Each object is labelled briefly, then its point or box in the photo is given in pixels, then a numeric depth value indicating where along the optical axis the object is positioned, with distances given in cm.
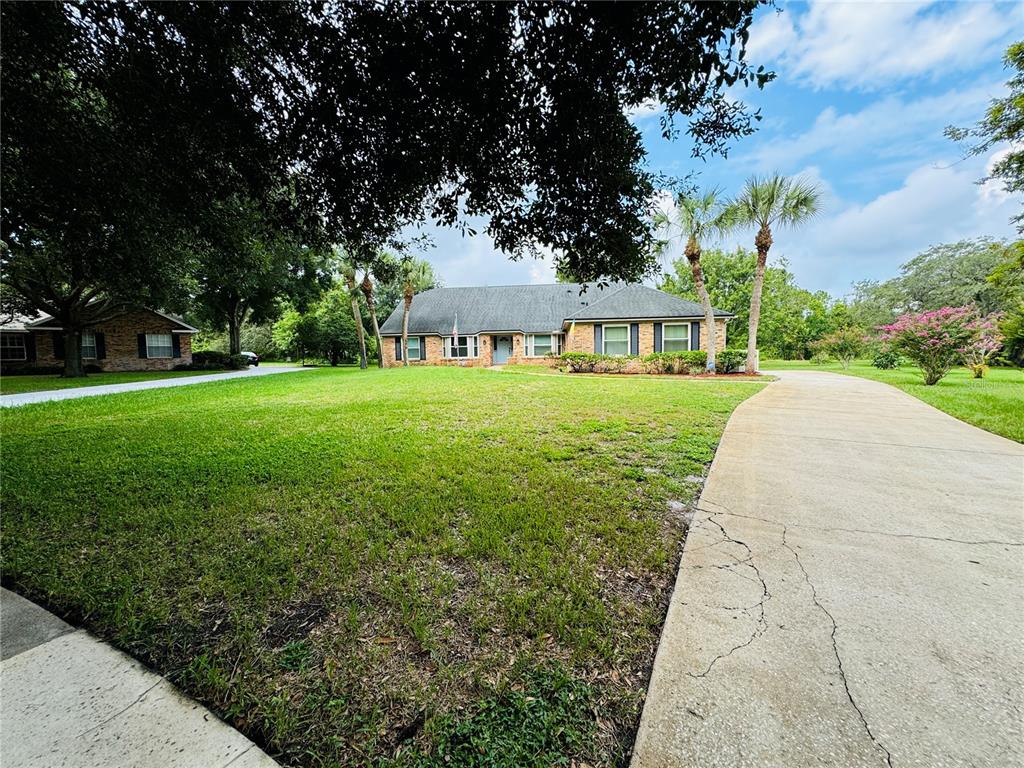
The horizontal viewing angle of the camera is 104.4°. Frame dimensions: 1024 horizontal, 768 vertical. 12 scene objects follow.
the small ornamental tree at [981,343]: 1152
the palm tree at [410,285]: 2420
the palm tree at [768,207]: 1457
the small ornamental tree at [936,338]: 1120
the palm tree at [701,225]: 1557
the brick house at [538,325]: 1983
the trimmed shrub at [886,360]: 2284
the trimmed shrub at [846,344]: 2422
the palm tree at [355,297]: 2089
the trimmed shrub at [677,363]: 1711
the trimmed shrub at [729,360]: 1656
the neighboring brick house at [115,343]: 1947
